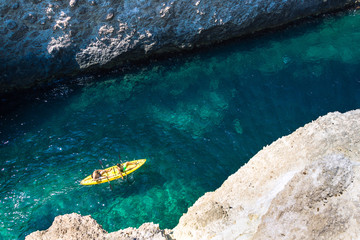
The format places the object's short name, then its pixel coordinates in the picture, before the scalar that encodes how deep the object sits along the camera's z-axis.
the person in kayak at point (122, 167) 13.93
